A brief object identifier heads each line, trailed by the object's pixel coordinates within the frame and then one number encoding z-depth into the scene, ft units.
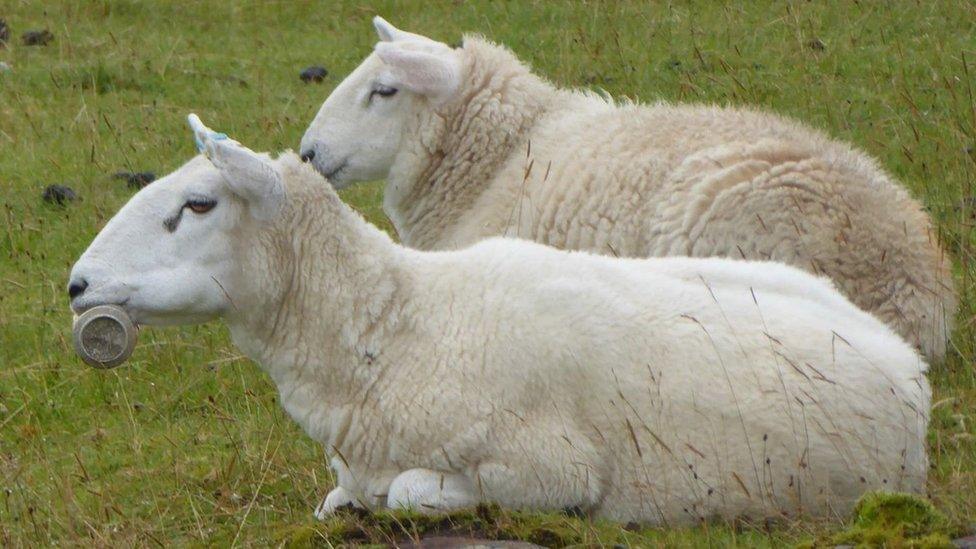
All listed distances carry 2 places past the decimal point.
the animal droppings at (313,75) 87.51
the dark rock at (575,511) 36.06
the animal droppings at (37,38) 92.43
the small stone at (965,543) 28.68
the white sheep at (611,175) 47.83
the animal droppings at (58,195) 69.67
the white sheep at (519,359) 36.04
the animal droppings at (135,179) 71.82
